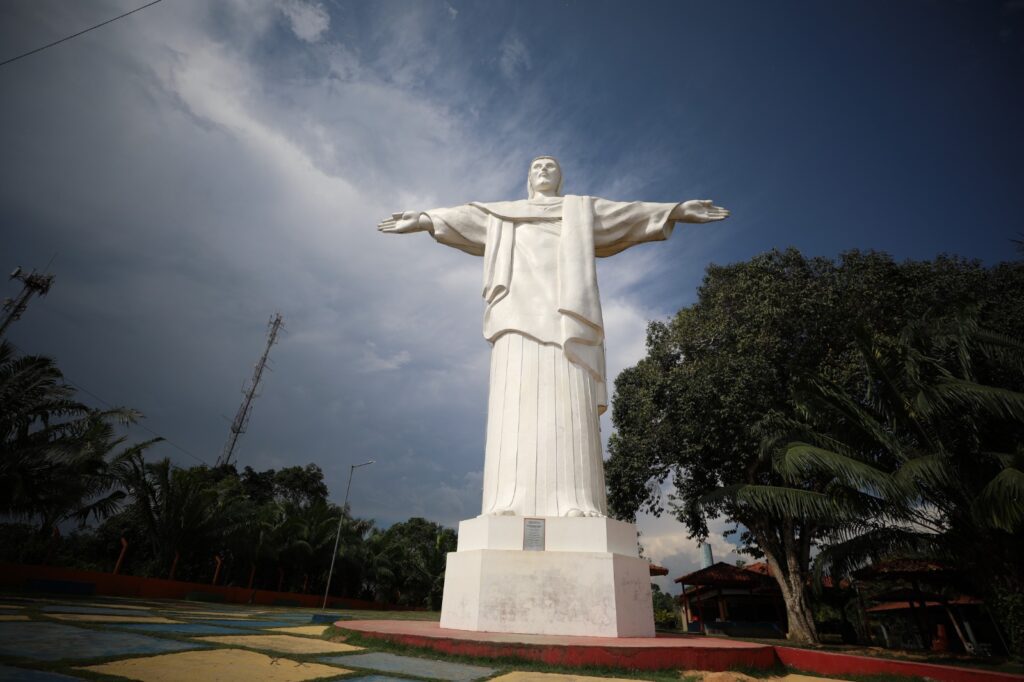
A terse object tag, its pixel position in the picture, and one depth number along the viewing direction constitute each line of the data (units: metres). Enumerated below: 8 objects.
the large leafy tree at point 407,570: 26.05
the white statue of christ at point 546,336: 5.62
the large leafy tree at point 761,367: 12.84
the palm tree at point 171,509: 14.91
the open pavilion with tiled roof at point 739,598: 20.45
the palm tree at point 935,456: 7.84
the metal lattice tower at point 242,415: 31.39
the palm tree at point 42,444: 9.94
